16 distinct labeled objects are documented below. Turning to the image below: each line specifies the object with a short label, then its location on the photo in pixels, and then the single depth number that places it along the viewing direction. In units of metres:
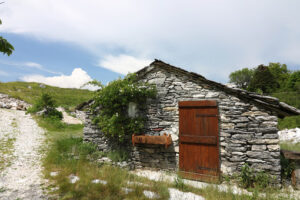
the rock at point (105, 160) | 6.93
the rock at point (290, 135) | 10.84
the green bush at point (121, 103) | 6.78
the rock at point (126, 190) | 4.52
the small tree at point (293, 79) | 25.04
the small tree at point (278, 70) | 33.70
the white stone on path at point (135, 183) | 4.97
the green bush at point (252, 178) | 4.91
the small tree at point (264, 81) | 27.23
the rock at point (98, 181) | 4.98
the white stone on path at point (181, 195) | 4.37
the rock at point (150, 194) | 4.30
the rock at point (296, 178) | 5.06
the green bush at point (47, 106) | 15.21
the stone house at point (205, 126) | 5.14
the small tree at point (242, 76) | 45.78
